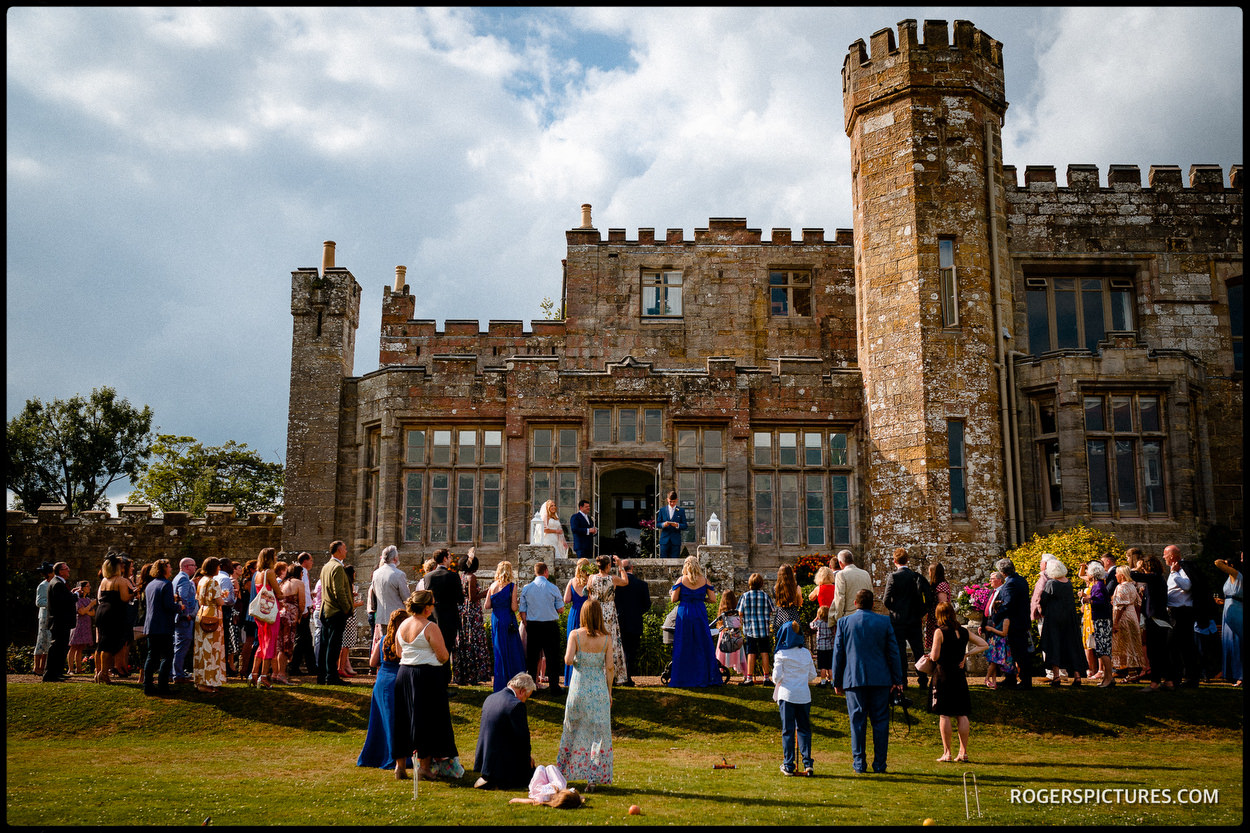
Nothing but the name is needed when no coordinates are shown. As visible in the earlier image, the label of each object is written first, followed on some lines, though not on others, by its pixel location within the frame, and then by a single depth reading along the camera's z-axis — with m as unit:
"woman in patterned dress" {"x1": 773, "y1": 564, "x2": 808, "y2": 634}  13.36
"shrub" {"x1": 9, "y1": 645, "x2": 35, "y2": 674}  17.11
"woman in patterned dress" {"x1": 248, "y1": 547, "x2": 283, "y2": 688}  13.83
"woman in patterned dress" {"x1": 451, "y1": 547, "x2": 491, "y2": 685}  14.05
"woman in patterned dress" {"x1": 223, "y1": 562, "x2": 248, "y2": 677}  14.88
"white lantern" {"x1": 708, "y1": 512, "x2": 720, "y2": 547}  19.42
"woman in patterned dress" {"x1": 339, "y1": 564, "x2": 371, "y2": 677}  14.81
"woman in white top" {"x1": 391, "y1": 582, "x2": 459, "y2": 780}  9.38
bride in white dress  17.22
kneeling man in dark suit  9.14
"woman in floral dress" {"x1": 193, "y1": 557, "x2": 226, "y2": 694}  13.53
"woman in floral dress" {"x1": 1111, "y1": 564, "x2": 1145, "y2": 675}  13.97
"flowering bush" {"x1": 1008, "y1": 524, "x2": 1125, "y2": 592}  18.22
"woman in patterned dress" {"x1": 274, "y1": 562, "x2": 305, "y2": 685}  14.23
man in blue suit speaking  18.25
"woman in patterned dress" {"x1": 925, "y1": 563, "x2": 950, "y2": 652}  13.27
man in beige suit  12.42
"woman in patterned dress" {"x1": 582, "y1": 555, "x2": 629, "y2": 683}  13.05
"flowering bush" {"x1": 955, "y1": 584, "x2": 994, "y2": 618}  16.94
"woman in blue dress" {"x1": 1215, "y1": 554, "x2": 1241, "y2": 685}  12.90
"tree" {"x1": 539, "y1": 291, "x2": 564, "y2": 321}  45.89
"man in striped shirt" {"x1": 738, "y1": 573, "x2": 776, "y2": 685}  13.81
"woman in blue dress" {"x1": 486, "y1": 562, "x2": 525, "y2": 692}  13.07
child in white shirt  9.91
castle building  20.41
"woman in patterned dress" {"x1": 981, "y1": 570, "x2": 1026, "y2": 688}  13.62
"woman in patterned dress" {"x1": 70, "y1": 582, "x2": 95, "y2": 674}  15.75
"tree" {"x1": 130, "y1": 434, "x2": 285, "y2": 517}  43.09
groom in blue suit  17.62
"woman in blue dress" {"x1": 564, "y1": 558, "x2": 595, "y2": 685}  13.15
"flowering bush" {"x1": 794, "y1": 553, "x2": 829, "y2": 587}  20.27
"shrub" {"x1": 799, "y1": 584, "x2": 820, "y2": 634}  17.53
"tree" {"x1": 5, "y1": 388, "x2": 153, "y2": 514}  41.78
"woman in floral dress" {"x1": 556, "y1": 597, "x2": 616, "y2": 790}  9.30
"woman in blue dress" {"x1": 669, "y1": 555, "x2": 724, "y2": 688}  13.91
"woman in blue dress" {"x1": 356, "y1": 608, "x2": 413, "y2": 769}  9.87
